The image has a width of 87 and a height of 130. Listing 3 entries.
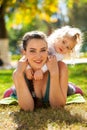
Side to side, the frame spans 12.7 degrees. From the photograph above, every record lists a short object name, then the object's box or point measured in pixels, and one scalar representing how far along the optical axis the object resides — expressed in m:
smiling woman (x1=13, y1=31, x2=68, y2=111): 4.28
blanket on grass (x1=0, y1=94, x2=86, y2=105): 4.87
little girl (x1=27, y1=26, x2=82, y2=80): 4.75
